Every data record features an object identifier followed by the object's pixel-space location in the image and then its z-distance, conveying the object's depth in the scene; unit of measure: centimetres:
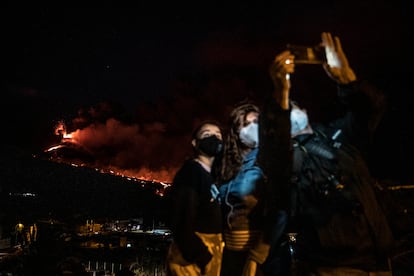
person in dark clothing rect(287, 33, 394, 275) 259
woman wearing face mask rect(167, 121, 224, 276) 309
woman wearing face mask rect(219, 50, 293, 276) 263
